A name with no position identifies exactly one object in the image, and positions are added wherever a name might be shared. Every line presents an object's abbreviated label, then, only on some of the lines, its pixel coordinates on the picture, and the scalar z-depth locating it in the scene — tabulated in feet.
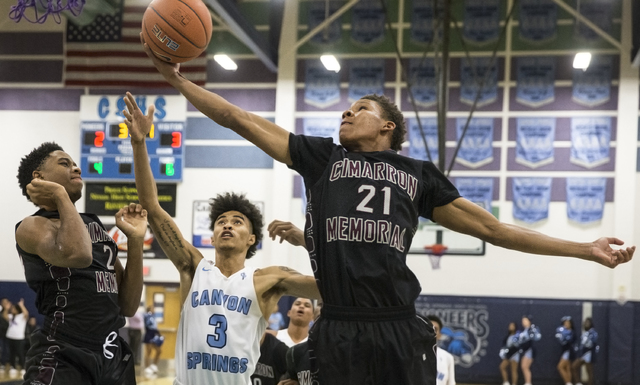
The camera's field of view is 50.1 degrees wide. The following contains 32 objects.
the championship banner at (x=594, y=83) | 47.44
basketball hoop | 47.62
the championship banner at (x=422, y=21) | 49.57
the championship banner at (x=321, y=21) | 51.08
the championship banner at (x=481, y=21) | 49.08
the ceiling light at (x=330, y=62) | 47.72
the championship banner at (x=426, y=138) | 48.67
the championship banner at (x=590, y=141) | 47.16
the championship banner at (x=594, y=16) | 47.78
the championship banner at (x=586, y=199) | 46.93
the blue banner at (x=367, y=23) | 50.47
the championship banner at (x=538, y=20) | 48.49
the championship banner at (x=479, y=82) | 48.75
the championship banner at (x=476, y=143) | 48.37
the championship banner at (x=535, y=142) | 47.78
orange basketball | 11.64
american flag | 51.24
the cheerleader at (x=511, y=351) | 45.96
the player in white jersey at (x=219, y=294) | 14.37
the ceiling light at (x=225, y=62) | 48.29
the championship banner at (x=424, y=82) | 49.14
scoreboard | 50.60
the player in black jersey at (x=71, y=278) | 12.62
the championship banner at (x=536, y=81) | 48.16
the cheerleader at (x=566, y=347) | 45.60
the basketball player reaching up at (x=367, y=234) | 10.09
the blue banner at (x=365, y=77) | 50.14
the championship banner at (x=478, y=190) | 48.06
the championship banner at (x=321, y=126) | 49.98
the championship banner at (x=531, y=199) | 47.45
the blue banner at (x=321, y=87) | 50.60
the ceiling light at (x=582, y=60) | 44.85
